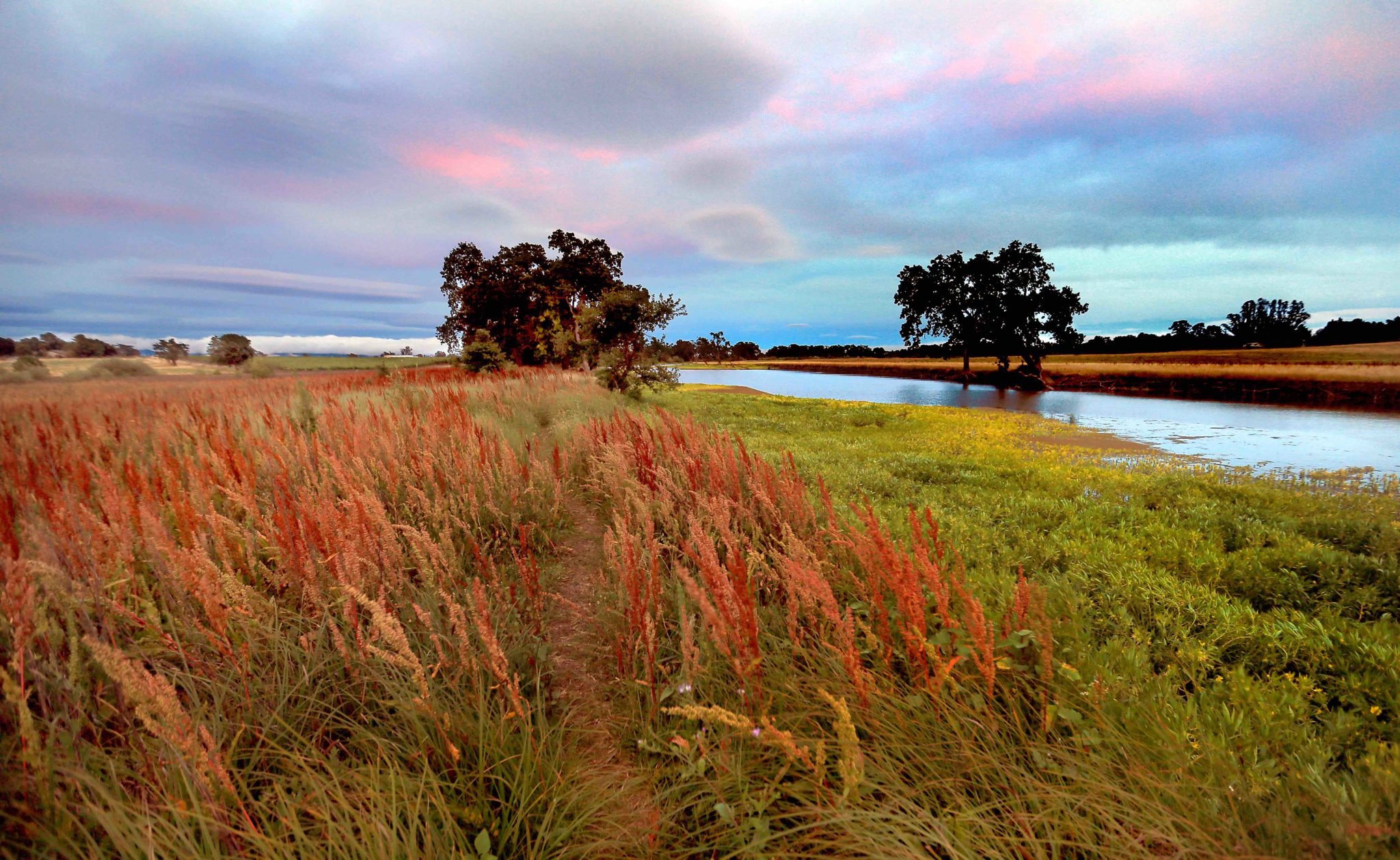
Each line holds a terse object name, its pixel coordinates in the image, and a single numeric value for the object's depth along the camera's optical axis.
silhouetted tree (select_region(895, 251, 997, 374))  38.50
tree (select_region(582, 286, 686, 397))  19.97
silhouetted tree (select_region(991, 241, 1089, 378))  36.09
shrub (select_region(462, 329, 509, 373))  26.58
